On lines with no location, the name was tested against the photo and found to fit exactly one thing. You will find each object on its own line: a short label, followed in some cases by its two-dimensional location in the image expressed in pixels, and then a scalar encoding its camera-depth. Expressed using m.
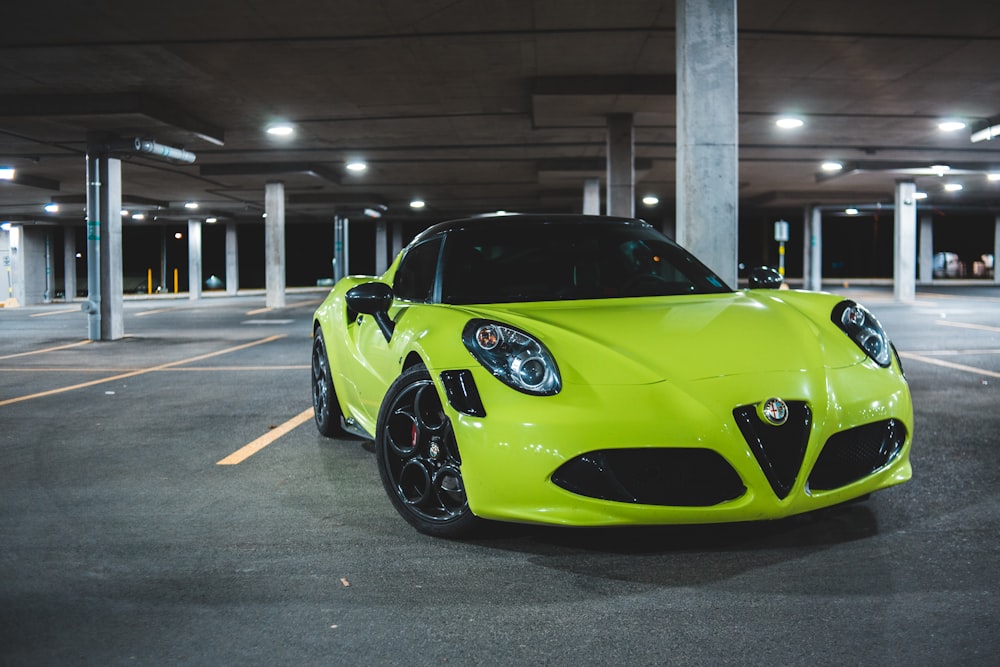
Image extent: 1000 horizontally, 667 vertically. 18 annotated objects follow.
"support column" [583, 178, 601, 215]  25.19
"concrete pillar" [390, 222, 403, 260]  50.69
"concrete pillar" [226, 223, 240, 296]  47.05
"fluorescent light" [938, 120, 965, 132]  17.14
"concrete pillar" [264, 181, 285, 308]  26.30
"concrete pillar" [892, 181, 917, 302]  27.45
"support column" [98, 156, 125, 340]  15.49
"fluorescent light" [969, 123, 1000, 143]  16.76
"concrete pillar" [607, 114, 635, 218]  15.71
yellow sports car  2.96
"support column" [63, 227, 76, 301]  46.62
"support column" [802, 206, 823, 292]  39.38
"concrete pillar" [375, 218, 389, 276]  45.18
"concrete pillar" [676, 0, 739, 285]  7.83
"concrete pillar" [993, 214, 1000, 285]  45.93
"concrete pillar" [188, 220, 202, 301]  39.75
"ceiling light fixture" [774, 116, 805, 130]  16.64
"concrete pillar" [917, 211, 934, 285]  47.78
